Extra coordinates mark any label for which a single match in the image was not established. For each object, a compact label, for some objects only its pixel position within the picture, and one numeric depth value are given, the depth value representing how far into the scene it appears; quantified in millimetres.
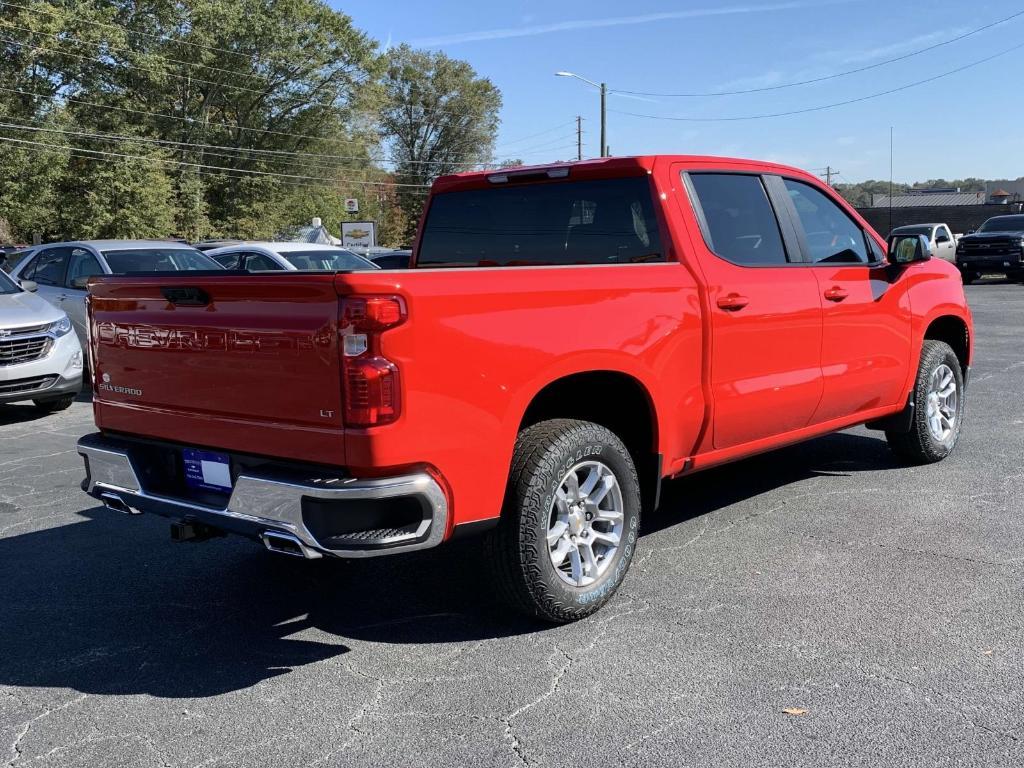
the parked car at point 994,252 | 25969
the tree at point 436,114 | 69312
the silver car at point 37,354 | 9109
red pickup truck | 3264
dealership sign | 39094
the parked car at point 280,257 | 13594
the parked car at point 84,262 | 11022
